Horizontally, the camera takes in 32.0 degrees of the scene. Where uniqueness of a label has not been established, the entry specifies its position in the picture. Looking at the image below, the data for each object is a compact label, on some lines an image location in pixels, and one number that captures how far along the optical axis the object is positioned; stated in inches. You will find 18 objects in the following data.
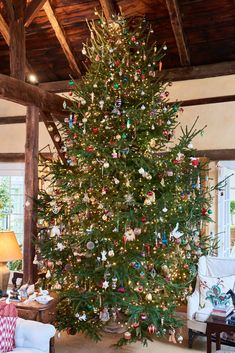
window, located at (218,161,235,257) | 253.0
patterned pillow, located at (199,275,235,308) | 188.1
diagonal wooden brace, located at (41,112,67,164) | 215.6
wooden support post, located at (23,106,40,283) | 195.0
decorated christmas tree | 176.2
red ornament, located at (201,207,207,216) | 204.7
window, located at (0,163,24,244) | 312.2
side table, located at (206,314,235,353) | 157.9
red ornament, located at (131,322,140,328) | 176.6
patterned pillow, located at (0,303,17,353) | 133.9
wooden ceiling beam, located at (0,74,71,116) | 179.2
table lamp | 171.2
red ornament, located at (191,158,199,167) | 196.7
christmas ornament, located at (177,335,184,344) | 185.6
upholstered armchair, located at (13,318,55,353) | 136.6
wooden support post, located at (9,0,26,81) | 188.7
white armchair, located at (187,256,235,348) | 183.3
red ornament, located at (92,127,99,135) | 184.1
